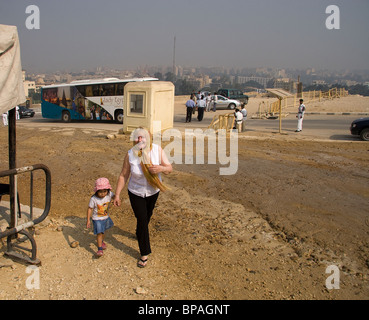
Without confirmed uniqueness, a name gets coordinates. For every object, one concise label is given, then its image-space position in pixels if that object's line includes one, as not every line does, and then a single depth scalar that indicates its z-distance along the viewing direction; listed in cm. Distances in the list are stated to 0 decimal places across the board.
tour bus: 2211
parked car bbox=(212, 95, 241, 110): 3058
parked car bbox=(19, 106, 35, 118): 2909
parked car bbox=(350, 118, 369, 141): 1478
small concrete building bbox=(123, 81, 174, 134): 1409
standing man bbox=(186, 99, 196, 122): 2128
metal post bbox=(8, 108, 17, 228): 463
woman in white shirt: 457
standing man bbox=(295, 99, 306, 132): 1675
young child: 477
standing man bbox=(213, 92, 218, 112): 2883
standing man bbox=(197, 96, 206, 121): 2223
